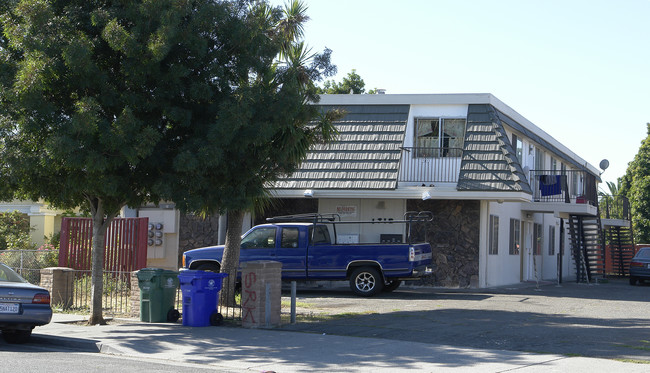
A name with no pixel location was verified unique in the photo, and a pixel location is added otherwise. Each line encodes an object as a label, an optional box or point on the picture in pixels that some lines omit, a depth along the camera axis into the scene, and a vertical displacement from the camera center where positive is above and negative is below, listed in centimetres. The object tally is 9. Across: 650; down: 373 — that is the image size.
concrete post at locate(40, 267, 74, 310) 1631 -118
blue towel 2548 +199
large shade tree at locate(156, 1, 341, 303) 1280 +181
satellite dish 3269 +350
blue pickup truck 1889 -51
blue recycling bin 1364 -114
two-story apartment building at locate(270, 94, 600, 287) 2183 +185
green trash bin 1429 -117
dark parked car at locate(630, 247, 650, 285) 2917 -96
